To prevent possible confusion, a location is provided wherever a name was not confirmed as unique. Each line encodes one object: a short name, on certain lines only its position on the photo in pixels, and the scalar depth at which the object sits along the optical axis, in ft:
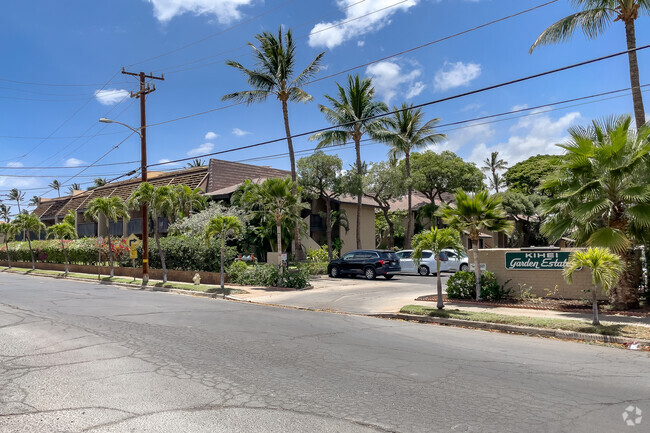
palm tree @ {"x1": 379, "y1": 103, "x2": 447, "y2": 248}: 120.16
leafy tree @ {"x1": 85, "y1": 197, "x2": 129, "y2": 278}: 89.45
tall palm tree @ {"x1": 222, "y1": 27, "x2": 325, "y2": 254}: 90.63
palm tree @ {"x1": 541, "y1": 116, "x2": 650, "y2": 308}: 38.24
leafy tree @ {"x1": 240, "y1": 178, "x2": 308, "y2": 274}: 64.34
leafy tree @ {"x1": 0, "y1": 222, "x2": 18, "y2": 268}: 131.19
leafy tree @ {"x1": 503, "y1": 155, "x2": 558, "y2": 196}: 172.35
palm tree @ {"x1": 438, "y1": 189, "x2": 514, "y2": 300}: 46.60
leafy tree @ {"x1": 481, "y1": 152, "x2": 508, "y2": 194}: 248.73
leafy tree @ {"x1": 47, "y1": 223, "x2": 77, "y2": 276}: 127.03
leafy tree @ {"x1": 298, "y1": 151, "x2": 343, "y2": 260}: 103.50
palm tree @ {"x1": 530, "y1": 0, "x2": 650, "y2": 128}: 50.39
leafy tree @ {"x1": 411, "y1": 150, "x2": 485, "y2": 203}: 126.86
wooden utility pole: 81.82
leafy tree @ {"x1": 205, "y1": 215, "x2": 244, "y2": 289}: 65.21
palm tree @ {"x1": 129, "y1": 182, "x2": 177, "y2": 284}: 76.07
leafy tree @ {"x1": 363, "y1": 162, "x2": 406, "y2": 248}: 114.73
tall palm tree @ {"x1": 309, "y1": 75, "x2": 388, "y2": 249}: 102.99
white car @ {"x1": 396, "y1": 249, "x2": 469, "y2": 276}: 88.94
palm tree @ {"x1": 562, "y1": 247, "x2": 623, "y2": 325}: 33.04
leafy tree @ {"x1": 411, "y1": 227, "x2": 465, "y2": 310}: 42.63
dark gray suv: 83.66
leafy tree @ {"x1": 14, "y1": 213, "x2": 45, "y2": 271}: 121.90
